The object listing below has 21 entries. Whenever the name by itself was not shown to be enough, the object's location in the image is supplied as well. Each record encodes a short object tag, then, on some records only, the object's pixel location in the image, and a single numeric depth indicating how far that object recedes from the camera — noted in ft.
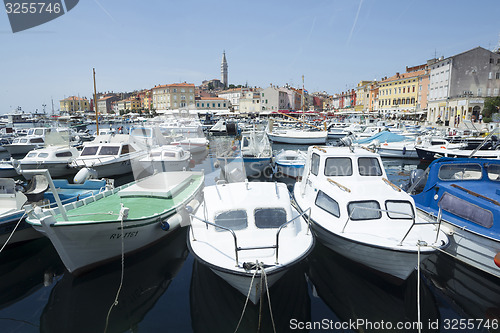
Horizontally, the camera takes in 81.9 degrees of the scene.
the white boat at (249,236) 18.74
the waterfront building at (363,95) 312.34
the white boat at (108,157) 57.88
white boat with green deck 22.82
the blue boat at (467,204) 23.04
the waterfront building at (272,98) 327.26
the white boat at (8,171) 59.36
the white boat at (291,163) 53.13
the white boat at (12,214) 26.35
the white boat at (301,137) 111.14
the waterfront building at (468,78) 155.02
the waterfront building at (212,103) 318.10
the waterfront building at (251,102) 334.24
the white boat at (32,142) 79.30
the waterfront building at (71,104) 499.10
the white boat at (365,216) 21.31
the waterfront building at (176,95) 289.12
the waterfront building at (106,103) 502.38
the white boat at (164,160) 61.67
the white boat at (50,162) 56.49
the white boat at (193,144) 92.63
